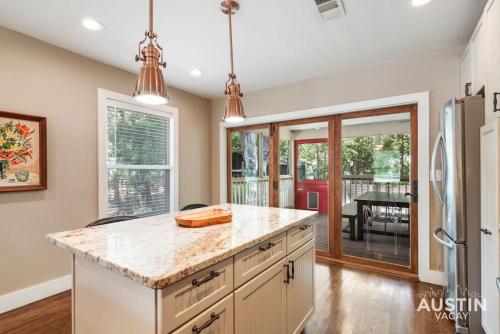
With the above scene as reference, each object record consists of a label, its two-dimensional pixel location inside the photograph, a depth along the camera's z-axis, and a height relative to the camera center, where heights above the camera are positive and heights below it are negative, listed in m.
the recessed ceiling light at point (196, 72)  3.21 +1.27
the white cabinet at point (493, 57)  1.52 +0.70
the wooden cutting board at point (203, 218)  1.62 -0.35
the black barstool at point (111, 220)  1.83 -0.41
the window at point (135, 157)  2.99 +0.14
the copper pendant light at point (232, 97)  1.91 +0.55
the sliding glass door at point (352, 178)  2.98 -0.18
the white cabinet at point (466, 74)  2.21 +0.87
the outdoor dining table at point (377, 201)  3.00 -0.45
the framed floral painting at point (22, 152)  2.24 +0.16
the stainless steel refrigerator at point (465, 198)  1.80 -0.25
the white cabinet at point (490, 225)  1.40 -0.38
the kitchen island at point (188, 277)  0.93 -0.50
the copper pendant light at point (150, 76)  1.35 +0.51
